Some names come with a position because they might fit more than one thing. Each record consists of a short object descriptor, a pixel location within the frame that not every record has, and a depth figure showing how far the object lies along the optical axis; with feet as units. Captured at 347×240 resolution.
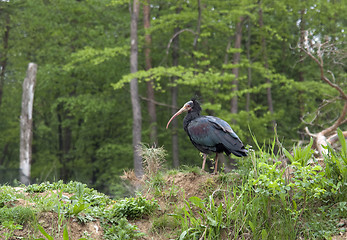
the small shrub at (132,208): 36.72
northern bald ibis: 40.60
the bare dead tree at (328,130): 57.77
